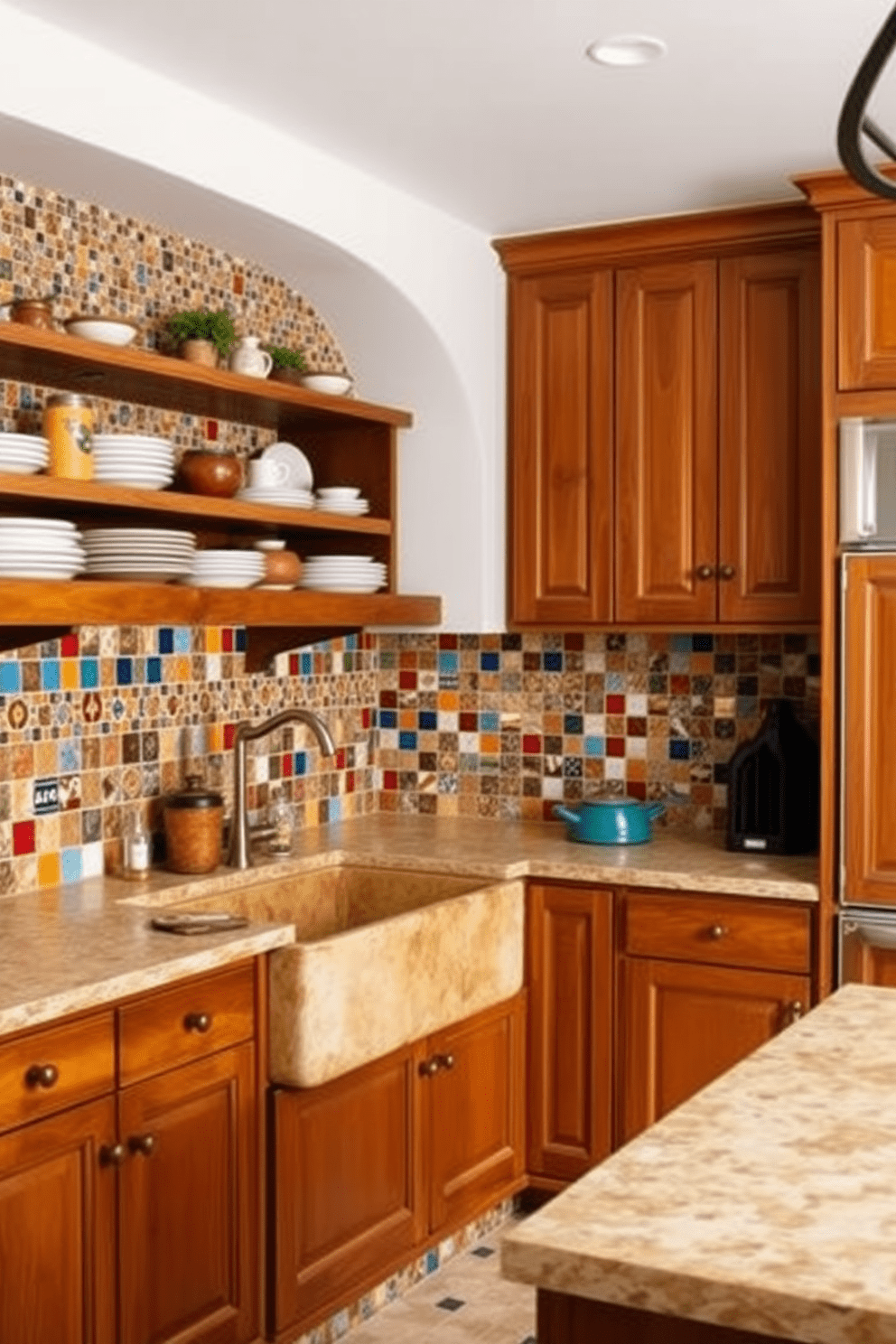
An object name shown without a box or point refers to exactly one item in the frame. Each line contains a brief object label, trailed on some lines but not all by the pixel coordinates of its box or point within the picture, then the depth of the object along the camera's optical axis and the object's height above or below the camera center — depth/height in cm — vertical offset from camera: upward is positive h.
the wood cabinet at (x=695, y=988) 363 -76
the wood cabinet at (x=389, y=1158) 307 -104
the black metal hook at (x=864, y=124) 119 +42
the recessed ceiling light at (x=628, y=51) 284 +104
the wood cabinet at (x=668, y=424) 390 +55
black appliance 388 -33
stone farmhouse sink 302 -63
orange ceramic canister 301 +39
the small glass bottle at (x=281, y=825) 382 -41
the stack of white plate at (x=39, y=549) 284 +17
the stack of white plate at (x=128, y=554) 309 +18
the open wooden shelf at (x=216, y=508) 293 +28
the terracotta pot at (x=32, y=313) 296 +60
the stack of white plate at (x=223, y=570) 334 +16
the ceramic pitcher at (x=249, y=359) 354 +62
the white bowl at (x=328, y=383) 378 +61
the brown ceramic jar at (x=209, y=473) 343 +37
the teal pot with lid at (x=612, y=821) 403 -42
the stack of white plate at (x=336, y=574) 382 +17
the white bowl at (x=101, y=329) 307 +60
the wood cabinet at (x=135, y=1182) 247 -86
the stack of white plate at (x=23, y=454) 286 +34
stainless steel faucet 362 -30
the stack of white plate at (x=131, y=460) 313 +36
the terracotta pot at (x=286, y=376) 375 +62
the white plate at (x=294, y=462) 387 +44
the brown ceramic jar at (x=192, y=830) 352 -39
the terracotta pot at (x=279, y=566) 360 +18
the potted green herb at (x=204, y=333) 342 +67
